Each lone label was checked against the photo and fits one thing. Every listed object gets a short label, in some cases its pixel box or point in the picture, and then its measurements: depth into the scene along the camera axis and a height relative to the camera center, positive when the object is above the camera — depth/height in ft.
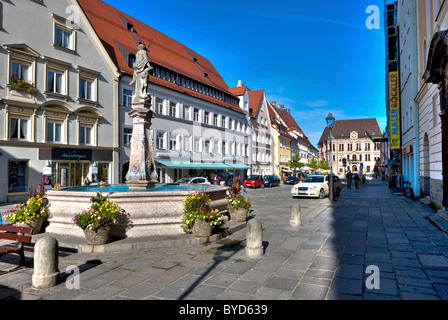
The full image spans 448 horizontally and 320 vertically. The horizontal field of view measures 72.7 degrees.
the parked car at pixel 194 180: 83.20 -3.44
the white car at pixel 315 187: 68.29 -4.76
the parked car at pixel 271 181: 128.17 -5.97
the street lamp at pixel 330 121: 64.62 +10.00
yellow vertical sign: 86.12 +16.33
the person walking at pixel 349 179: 108.41 -4.48
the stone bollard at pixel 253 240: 21.25 -5.10
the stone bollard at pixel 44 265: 15.70 -5.00
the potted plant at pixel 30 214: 26.21 -3.95
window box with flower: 61.46 +17.29
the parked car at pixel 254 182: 118.21 -5.78
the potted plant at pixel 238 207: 33.45 -4.45
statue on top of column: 37.14 +11.47
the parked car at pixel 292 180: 153.85 -6.64
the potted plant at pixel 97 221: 21.48 -3.73
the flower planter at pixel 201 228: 24.89 -4.97
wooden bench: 17.93 -4.22
